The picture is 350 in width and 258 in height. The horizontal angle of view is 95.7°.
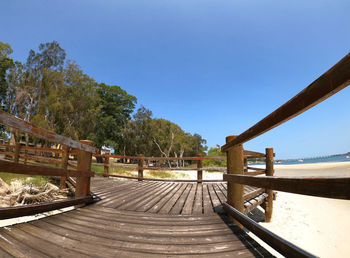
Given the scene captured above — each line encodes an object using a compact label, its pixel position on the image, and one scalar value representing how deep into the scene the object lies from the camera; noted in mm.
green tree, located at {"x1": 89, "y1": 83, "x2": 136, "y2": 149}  24453
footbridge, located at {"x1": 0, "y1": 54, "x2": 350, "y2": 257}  970
